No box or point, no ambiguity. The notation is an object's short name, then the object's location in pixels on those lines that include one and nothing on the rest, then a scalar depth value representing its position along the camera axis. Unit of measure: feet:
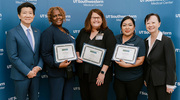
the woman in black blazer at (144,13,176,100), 6.98
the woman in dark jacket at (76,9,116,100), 7.34
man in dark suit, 6.95
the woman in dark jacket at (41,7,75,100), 7.27
